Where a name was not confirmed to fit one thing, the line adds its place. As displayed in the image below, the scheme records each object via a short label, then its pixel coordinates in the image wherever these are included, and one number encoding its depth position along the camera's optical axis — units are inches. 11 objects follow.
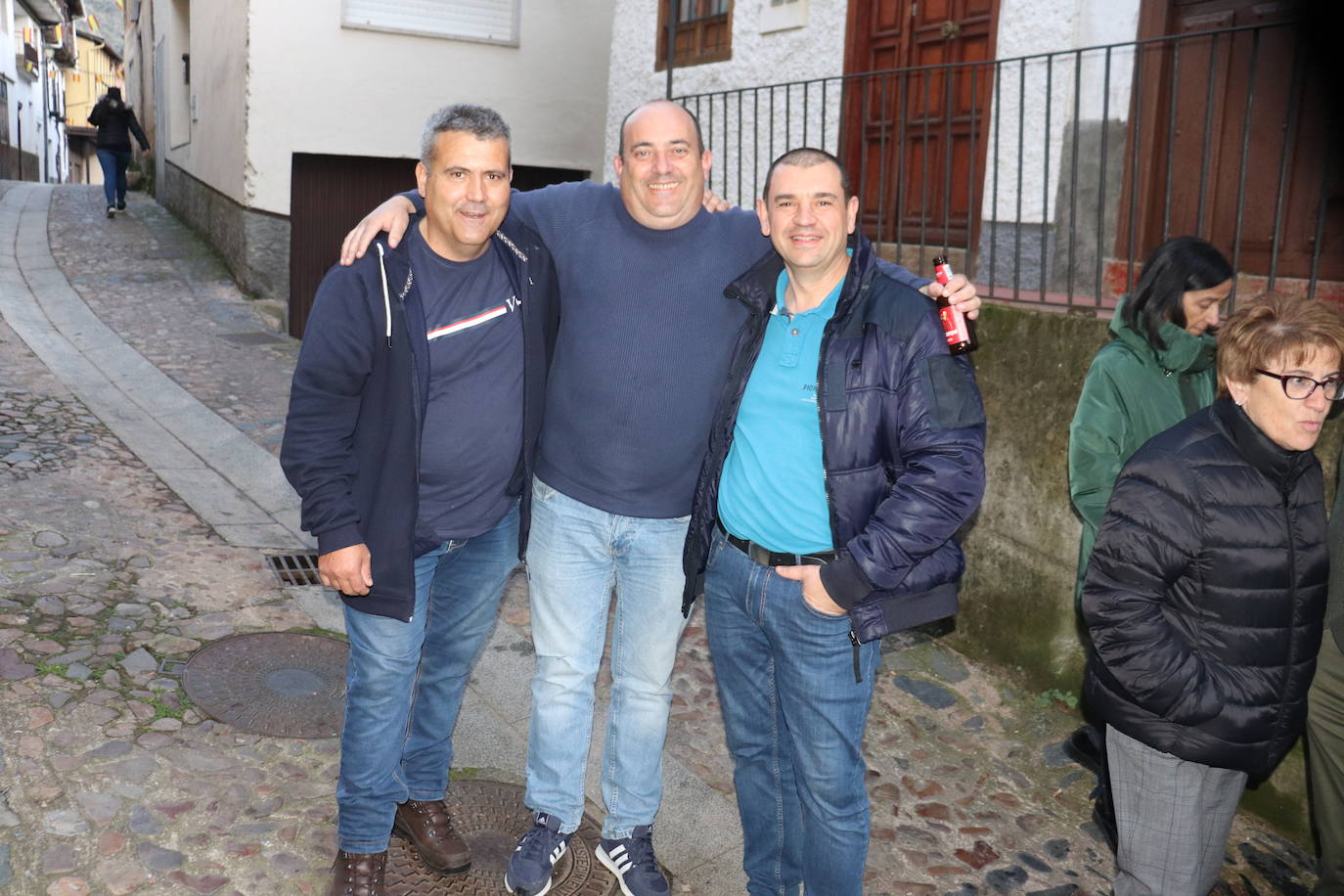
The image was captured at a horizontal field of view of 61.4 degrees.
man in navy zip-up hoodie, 109.3
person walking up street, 628.1
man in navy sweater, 118.8
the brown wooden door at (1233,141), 217.0
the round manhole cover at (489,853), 127.4
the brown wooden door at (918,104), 289.3
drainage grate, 207.6
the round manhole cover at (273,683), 157.3
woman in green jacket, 142.5
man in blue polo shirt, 100.3
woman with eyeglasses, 99.5
